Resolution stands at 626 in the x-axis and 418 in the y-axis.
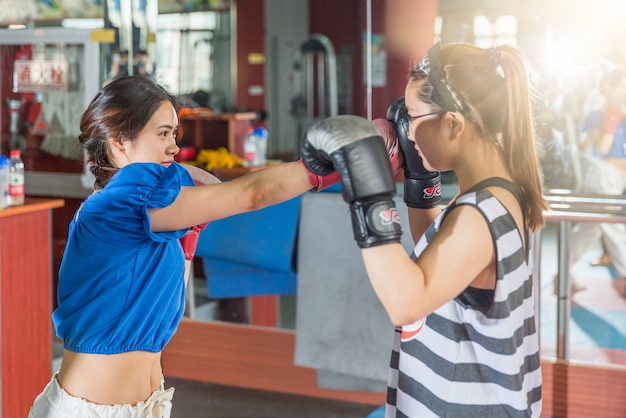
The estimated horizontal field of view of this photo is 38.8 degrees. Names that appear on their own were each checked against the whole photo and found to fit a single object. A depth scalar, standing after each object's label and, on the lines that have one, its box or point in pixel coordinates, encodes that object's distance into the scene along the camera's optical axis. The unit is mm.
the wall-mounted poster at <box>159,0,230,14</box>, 11400
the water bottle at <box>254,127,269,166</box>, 6074
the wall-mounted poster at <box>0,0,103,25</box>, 5965
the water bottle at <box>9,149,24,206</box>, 3848
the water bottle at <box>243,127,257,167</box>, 5909
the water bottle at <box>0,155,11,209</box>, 3848
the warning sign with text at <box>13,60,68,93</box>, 5699
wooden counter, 3629
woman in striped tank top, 1567
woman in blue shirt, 1787
